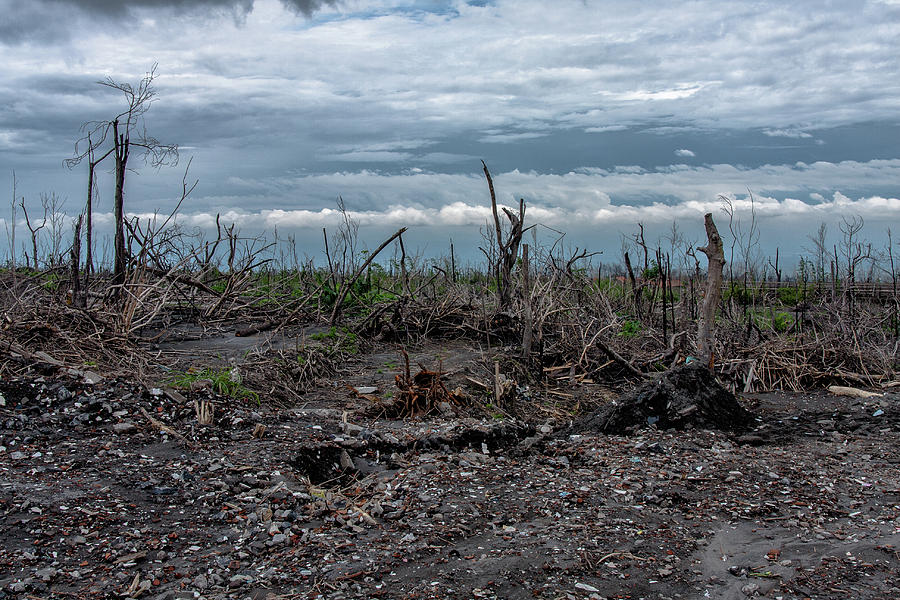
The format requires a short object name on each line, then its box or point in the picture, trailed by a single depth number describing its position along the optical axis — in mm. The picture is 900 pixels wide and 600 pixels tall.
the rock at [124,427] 5191
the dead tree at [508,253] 9914
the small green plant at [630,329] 9754
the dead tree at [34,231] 11202
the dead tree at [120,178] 9422
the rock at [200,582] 3295
